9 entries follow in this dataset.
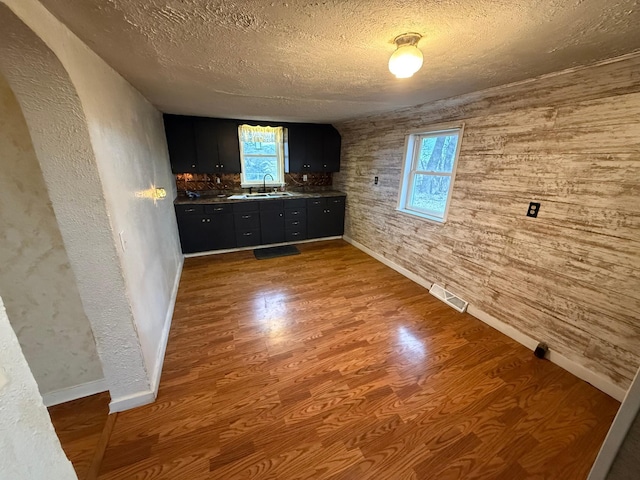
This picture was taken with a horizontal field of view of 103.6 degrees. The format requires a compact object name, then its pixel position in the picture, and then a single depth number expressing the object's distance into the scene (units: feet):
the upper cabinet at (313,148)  14.57
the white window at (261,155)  14.29
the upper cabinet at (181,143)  12.07
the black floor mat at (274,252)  13.11
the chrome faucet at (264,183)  15.18
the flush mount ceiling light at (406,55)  3.91
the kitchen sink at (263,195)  13.79
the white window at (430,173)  9.07
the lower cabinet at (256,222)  12.62
